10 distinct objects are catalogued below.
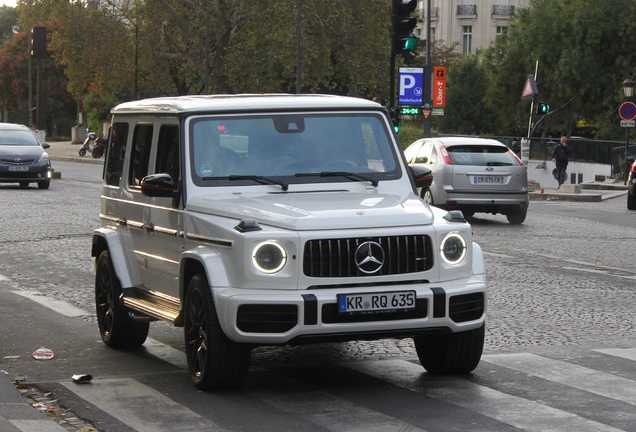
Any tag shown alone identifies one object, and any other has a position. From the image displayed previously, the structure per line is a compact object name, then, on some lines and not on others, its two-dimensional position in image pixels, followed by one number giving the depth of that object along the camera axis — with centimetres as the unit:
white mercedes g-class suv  757
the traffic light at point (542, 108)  4223
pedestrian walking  4437
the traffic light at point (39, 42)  5231
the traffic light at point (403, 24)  2427
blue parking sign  3569
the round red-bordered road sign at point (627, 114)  4256
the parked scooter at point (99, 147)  6669
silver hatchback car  2461
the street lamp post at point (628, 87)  5048
